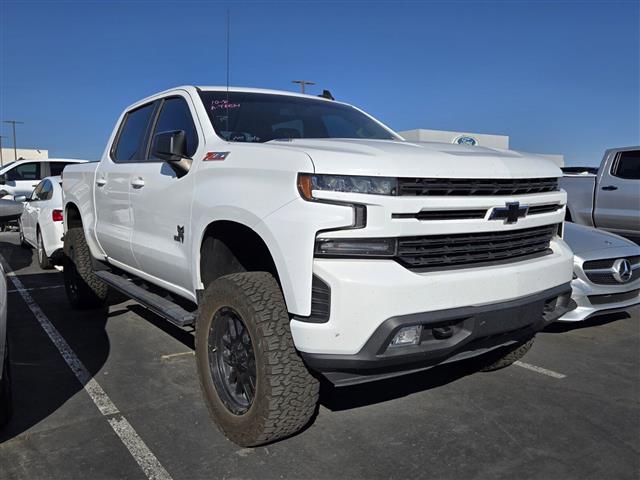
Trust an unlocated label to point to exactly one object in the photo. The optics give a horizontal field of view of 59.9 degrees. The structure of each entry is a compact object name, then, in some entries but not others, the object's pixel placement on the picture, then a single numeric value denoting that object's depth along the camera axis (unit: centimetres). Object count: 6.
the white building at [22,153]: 7049
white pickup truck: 247
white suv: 1426
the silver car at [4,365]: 293
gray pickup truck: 925
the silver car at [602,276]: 511
